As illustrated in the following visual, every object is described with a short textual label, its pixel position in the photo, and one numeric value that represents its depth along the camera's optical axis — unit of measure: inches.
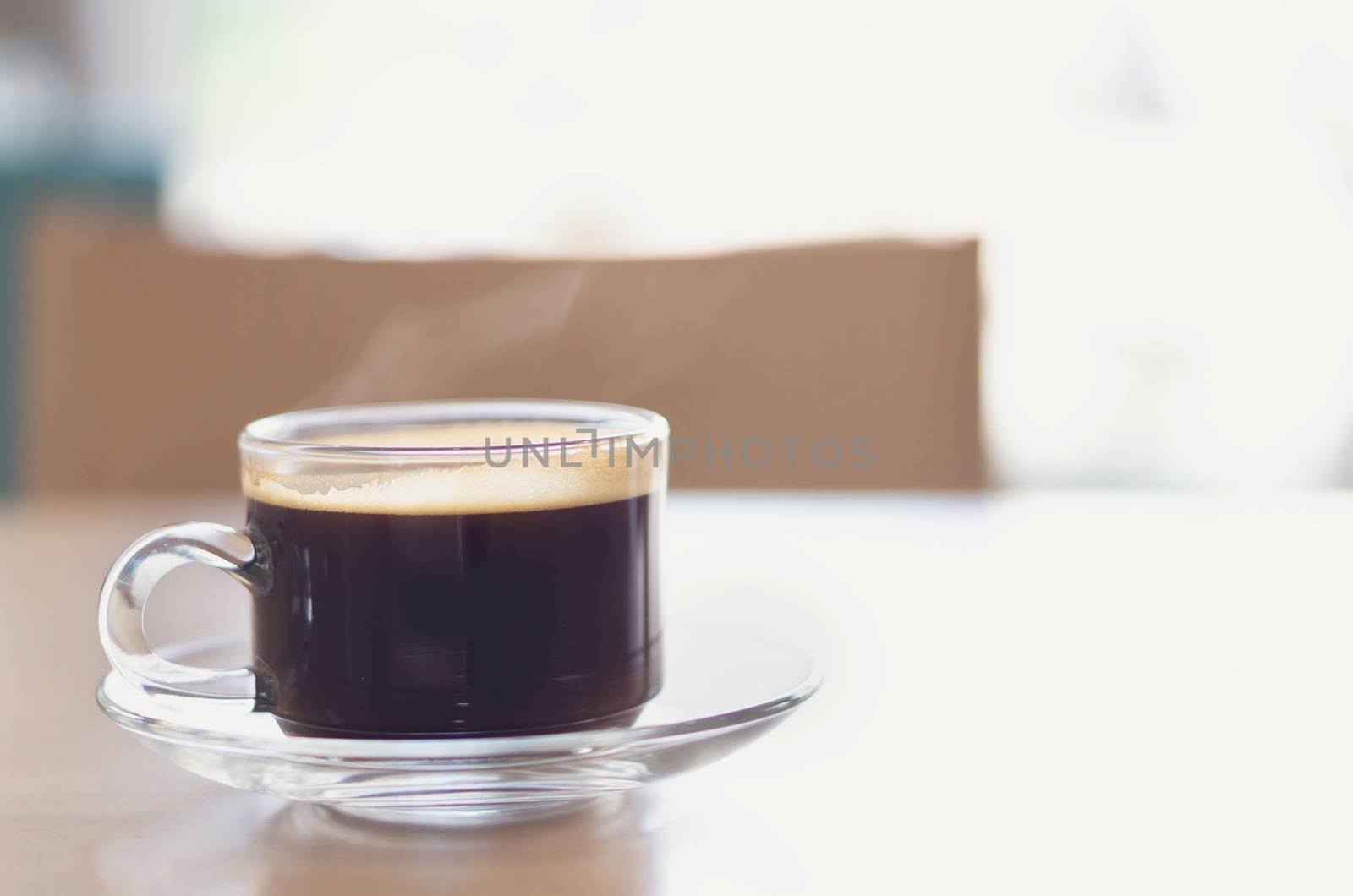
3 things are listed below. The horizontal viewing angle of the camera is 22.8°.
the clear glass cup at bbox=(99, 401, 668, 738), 35.0
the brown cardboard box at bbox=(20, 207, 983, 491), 51.5
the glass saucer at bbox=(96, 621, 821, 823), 32.1
